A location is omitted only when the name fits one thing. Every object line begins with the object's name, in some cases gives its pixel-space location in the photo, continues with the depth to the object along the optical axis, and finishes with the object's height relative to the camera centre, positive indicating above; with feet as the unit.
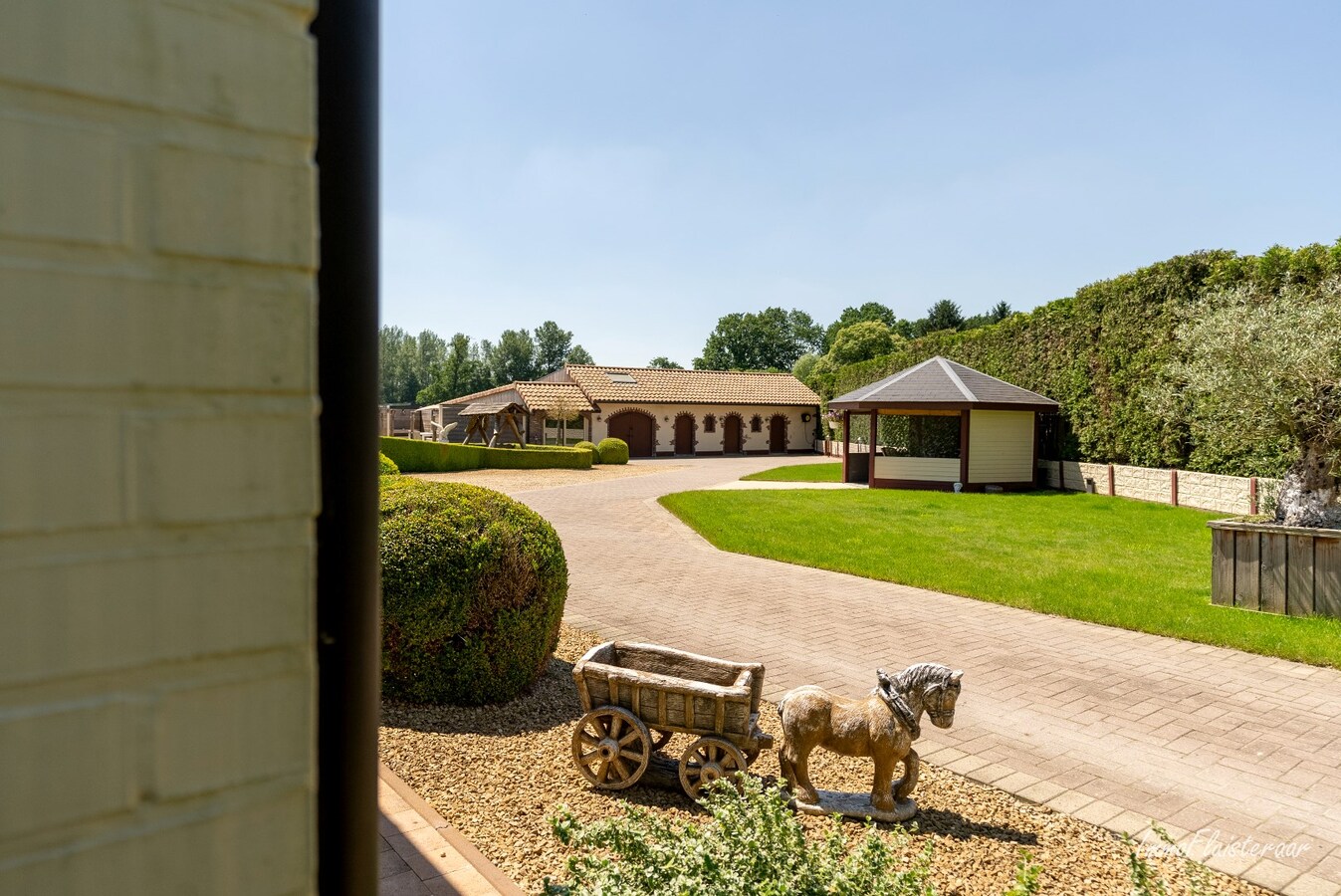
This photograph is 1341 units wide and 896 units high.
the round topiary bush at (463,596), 16.83 -3.70
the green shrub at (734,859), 8.41 -4.94
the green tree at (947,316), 213.66 +32.41
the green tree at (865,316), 308.81 +46.83
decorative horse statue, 13.26 -5.02
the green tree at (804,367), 260.74 +22.35
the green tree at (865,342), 216.74 +25.24
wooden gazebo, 70.23 +0.57
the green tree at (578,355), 303.29 +29.90
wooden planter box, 25.59 -4.65
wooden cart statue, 13.70 -5.24
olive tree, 28.68 +1.68
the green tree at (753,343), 293.84 +33.72
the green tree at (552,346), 298.15 +33.11
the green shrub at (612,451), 110.42 -2.83
